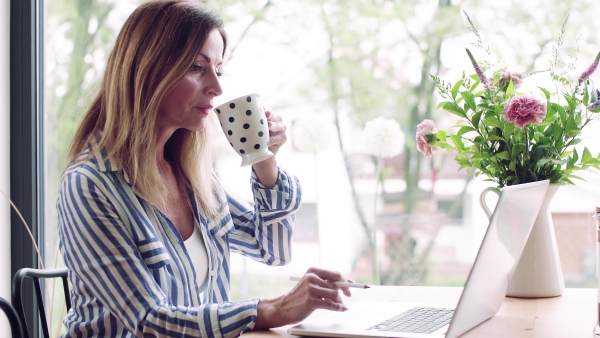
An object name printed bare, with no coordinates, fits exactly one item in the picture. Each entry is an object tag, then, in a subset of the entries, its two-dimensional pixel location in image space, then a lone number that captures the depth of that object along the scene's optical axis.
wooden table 1.23
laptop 1.08
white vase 1.51
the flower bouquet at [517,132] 1.48
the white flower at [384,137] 2.42
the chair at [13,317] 1.57
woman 1.30
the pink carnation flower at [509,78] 1.52
